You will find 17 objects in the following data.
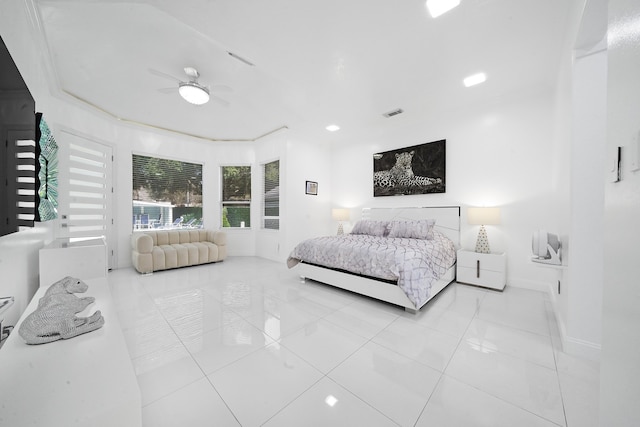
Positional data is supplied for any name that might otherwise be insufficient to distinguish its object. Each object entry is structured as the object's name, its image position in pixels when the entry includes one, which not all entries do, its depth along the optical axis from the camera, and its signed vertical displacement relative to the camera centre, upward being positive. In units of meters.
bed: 2.42 -0.59
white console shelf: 0.75 -0.68
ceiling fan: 2.75 +1.49
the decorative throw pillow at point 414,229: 3.57 -0.29
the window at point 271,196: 5.21 +0.35
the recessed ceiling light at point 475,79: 2.85 +1.71
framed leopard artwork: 4.01 +0.79
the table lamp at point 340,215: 5.11 -0.09
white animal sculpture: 1.17 -0.62
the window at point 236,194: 5.67 +0.41
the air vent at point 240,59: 2.48 +1.71
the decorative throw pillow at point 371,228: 4.04 -0.30
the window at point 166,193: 4.63 +0.37
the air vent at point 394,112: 3.81 +1.70
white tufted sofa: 3.90 -0.72
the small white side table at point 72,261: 2.05 -0.49
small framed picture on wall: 5.24 +0.54
